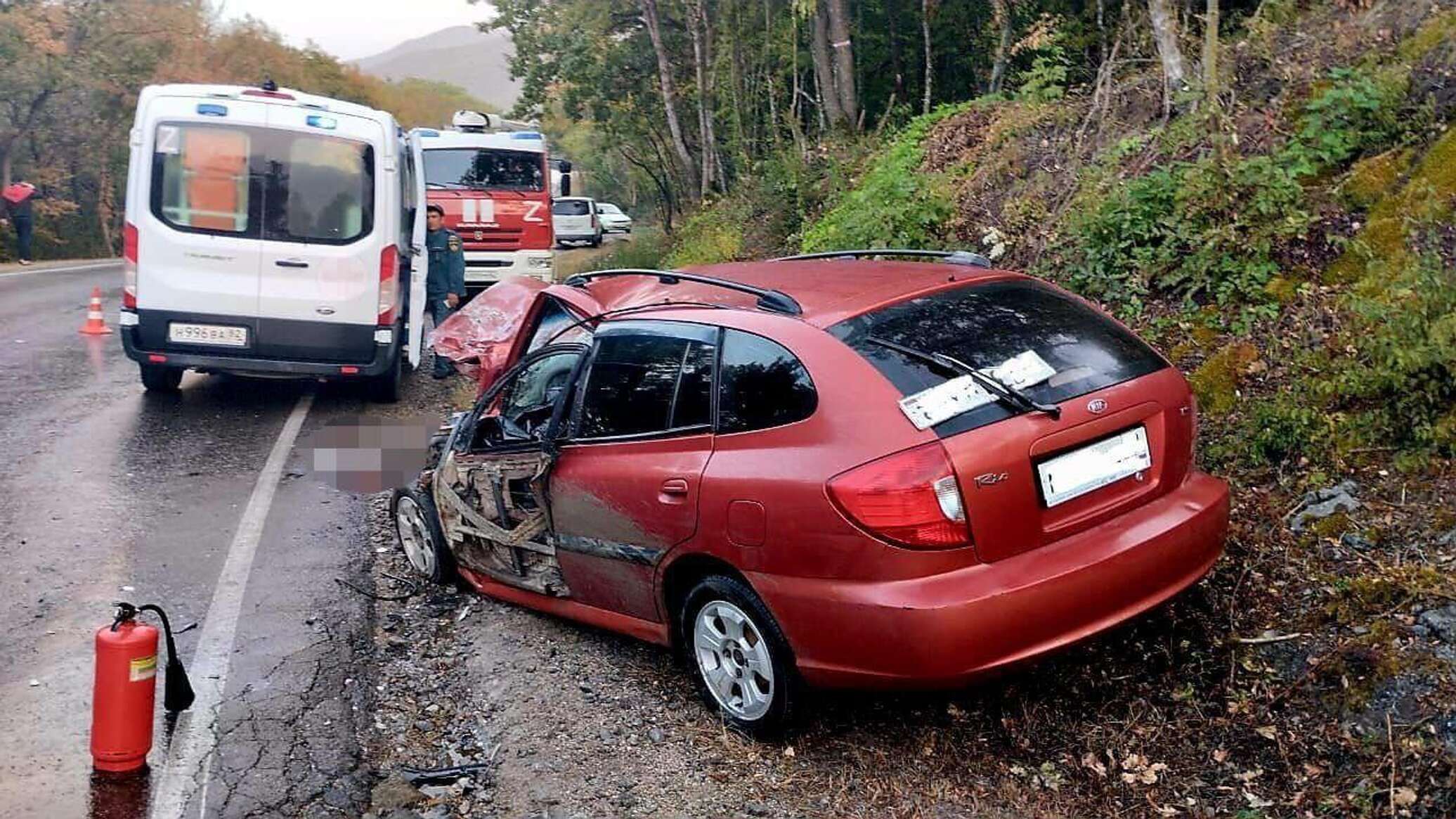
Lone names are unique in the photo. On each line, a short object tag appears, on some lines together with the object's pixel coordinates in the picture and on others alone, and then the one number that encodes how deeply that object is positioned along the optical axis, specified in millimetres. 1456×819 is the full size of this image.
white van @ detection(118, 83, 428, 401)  9898
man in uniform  13086
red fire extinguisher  4312
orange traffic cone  14859
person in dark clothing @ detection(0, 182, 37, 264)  26375
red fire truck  17859
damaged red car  3865
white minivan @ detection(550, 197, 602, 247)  37875
